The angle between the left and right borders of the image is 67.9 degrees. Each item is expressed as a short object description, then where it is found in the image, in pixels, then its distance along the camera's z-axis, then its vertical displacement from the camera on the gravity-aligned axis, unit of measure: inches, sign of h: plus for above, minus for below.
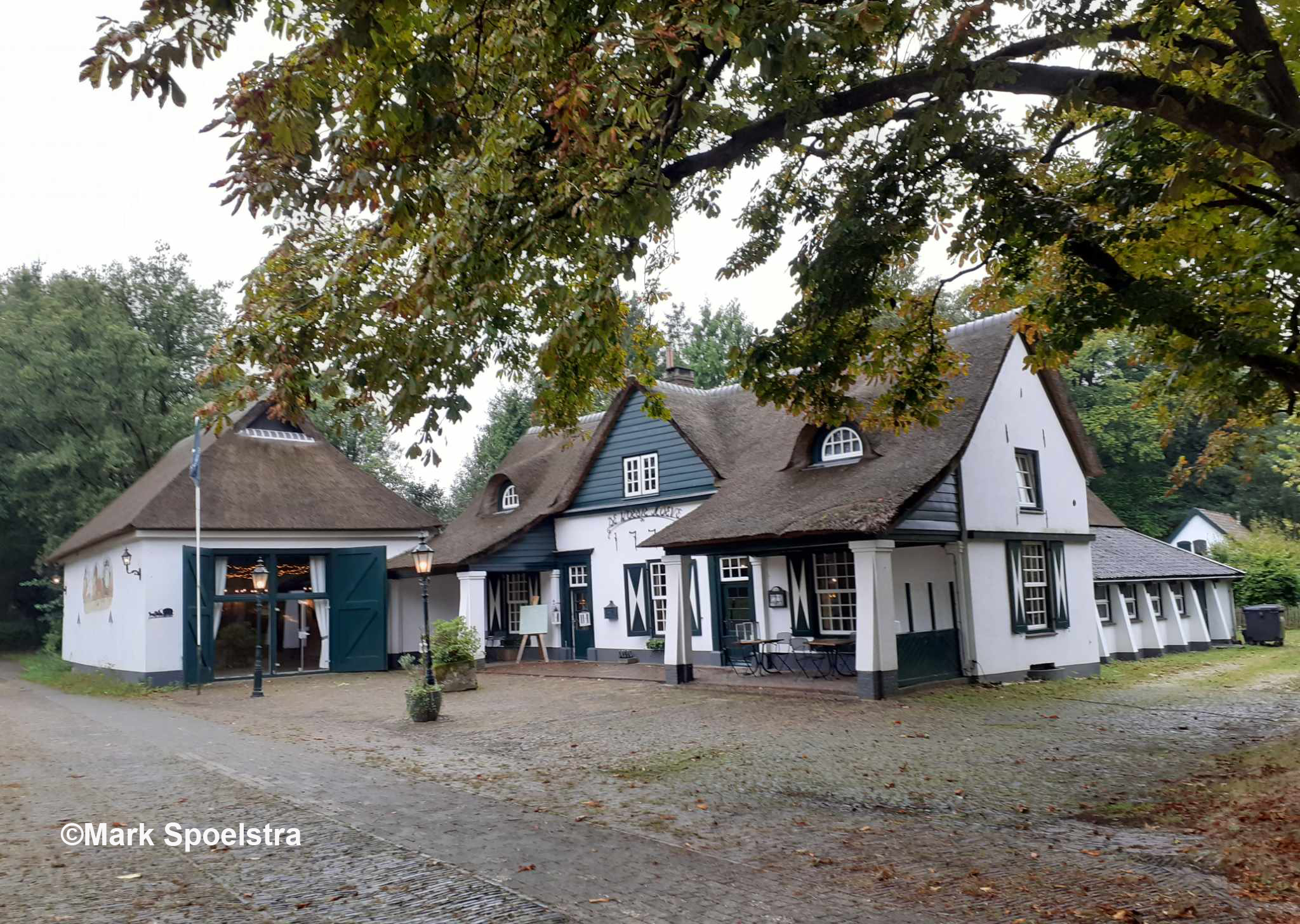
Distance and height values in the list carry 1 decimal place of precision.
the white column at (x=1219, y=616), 1086.4 -76.7
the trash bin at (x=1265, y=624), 1048.8 -85.2
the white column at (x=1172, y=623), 1016.2 -76.1
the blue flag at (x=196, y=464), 855.7 +120.7
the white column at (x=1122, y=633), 945.5 -78.4
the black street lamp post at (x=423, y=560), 677.9 +19.8
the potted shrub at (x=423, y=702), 593.9 -69.7
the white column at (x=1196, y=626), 1037.2 -83.5
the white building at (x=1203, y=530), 1628.9 +31.2
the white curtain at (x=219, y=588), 941.2 +10.4
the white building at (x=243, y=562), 909.8 +37.3
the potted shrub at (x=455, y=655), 763.4 -53.4
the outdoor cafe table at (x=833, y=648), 696.4 -59.1
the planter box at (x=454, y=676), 768.3 -70.2
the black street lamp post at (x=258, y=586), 801.6 +9.5
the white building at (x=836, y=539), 655.1 +24.0
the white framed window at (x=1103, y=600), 946.7 -45.4
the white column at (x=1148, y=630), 979.9 -79.5
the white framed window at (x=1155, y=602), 1007.0 -52.5
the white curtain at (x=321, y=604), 1017.5 -11.2
